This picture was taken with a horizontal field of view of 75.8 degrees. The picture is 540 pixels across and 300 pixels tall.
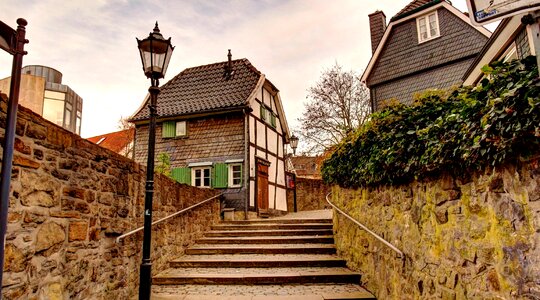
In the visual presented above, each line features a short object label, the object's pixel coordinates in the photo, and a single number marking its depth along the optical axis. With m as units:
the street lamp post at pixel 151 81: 4.04
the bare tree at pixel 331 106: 19.11
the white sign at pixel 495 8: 1.24
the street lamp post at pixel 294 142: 14.65
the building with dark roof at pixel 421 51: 11.65
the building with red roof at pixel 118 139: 24.70
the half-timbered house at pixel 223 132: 12.30
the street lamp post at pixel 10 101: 1.59
